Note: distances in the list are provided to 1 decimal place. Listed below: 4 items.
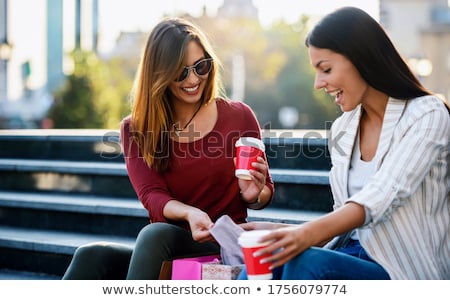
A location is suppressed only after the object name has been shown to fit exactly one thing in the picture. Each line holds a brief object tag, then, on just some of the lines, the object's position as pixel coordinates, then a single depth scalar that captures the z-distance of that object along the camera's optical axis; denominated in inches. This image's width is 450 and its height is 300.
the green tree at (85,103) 621.9
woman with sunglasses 130.7
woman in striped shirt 97.9
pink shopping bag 113.0
